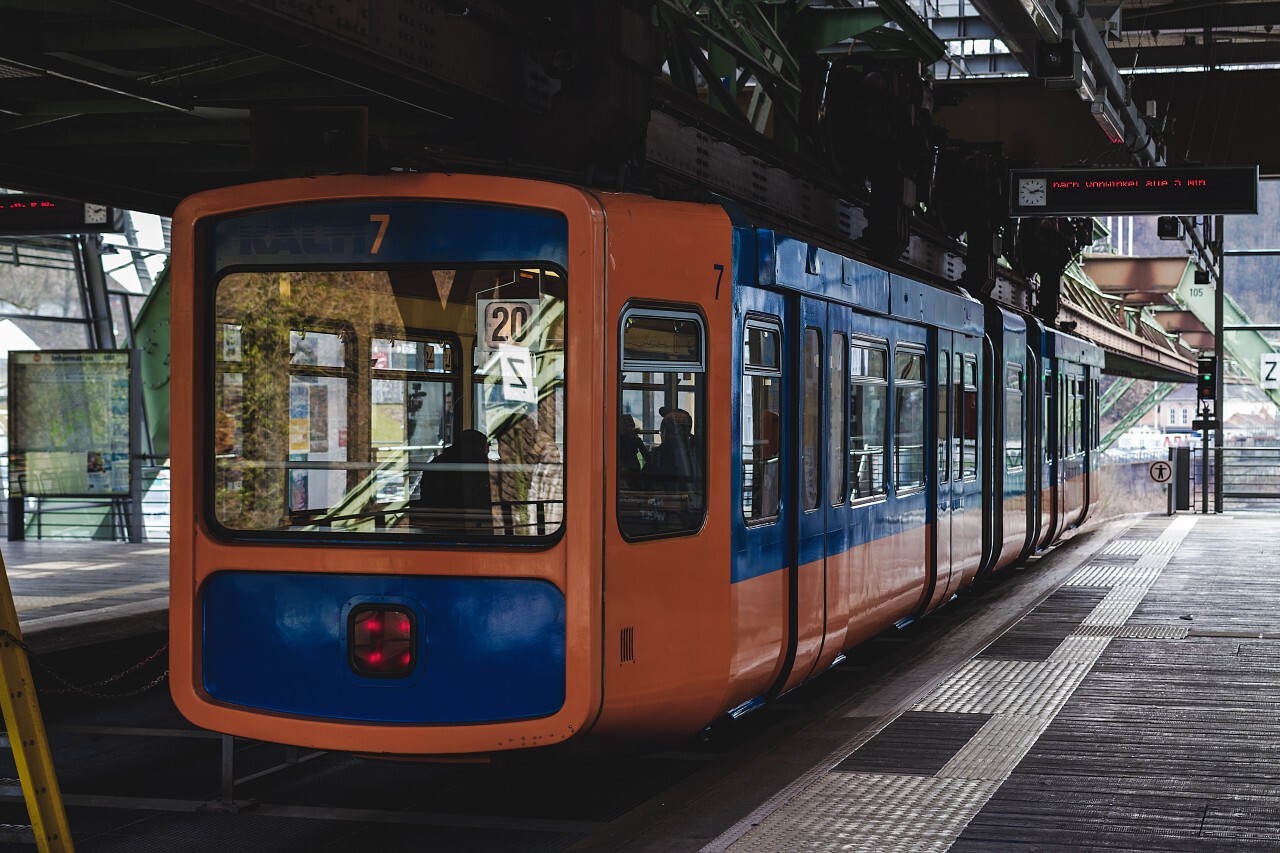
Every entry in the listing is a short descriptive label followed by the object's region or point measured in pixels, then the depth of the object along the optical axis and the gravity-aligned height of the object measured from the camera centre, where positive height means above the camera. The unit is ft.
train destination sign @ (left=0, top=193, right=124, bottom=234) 47.01 +6.64
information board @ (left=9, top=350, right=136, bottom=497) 58.65 +0.45
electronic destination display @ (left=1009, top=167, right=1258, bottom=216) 55.93 +8.61
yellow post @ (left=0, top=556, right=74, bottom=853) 18.60 -3.75
